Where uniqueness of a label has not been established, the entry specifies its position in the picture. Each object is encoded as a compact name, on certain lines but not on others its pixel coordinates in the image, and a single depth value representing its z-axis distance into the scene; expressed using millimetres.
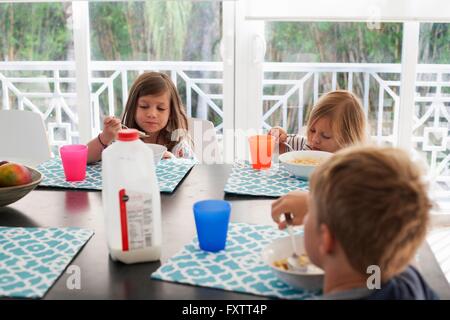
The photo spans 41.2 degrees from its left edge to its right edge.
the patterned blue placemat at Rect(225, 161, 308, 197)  1372
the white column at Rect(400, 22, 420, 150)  2693
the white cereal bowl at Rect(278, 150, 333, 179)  1458
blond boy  758
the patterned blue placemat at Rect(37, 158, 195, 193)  1419
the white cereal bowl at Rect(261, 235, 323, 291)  868
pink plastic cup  1437
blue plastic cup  1018
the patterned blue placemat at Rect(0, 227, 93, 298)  905
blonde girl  1786
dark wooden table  890
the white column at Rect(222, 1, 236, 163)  2684
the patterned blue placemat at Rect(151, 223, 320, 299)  895
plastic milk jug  969
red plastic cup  1559
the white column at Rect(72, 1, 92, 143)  2795
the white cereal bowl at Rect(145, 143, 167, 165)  1607
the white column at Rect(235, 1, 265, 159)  2688
